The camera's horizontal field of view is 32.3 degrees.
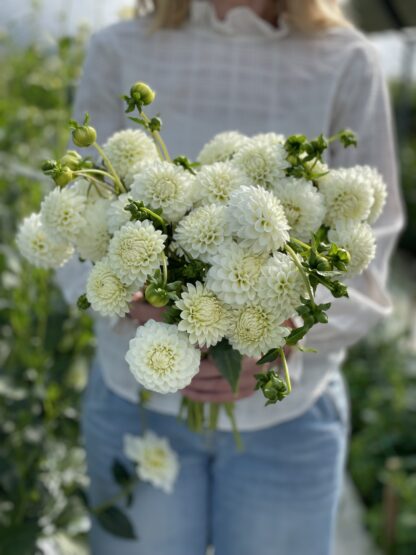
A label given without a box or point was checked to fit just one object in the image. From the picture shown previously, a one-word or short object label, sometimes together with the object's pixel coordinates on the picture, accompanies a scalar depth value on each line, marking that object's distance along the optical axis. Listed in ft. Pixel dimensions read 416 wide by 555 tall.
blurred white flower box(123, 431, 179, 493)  3.32
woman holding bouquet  3.28
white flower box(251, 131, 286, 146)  2.22
